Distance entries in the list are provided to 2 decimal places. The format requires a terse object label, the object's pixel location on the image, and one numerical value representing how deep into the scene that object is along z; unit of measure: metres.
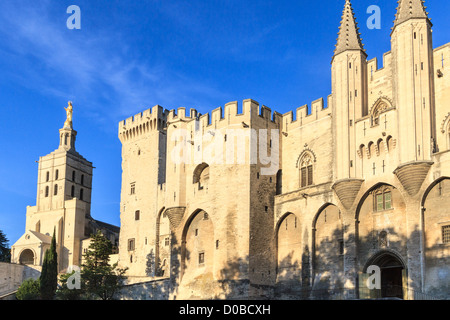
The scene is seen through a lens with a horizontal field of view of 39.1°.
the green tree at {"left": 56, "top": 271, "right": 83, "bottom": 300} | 43.03
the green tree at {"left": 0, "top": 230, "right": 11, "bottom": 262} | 76.69
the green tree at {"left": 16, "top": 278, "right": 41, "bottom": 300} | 50.54
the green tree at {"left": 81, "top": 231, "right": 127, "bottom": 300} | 43.00
